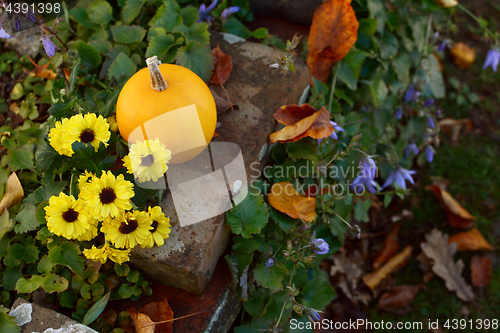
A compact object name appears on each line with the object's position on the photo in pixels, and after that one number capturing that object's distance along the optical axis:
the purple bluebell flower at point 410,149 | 1.29
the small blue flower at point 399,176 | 1.20
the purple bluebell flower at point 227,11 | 1.19
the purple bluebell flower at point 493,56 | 1.26
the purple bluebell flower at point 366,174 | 1.13
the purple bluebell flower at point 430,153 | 1.26
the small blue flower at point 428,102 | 1.28
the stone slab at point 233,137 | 1.05
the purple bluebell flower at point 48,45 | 1.08
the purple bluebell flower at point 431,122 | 1.27
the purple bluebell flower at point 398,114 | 1.29
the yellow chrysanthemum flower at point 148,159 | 1.00
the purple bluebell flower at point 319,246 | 1.06
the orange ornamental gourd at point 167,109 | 1.04
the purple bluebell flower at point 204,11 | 1.18
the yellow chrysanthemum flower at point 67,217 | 1.00
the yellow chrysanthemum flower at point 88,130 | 1.02
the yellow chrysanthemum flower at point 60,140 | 1.02
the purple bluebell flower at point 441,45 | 1.32
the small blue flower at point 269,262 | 1.08
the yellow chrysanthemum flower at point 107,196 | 0.99
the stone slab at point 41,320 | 1.03
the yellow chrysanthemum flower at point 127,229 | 1.01
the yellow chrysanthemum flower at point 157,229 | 1.02
